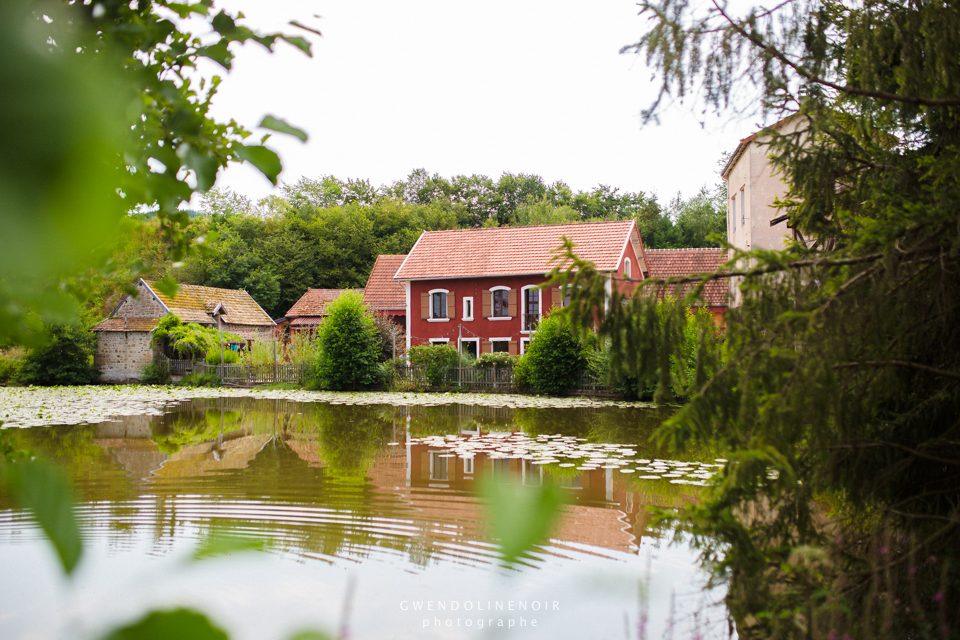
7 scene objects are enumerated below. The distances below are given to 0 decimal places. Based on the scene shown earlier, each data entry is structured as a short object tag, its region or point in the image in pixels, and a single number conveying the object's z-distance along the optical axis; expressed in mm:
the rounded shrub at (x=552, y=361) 21406
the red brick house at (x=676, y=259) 31797
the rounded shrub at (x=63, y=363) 26984
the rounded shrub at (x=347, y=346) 23594
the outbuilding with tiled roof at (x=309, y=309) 40125
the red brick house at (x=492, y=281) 27625
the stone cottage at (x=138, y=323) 29766
